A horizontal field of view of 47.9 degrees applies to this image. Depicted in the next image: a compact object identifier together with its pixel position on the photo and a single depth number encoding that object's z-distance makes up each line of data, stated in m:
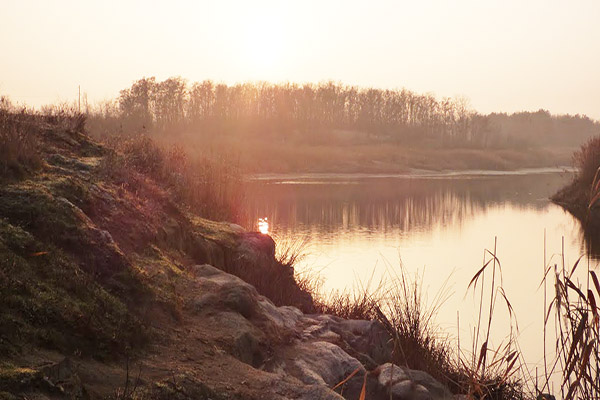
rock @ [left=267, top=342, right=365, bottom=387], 4.92
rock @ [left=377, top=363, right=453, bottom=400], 5.22
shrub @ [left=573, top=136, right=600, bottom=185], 23.92
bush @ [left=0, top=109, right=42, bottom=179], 5.38
